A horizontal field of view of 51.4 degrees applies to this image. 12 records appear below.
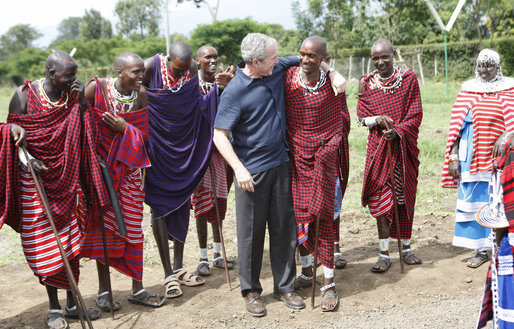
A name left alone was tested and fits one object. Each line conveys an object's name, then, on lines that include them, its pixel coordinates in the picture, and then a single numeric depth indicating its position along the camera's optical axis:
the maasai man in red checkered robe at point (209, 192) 4.98
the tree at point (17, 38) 64.38
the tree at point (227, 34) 27.44
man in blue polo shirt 3.91
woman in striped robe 4.64
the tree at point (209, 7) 30.39
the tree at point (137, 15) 63.66
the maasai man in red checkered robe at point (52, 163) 3.76
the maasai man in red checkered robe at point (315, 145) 4.10
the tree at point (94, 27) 70.25
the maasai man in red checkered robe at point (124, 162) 4.12
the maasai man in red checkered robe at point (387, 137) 4.81
